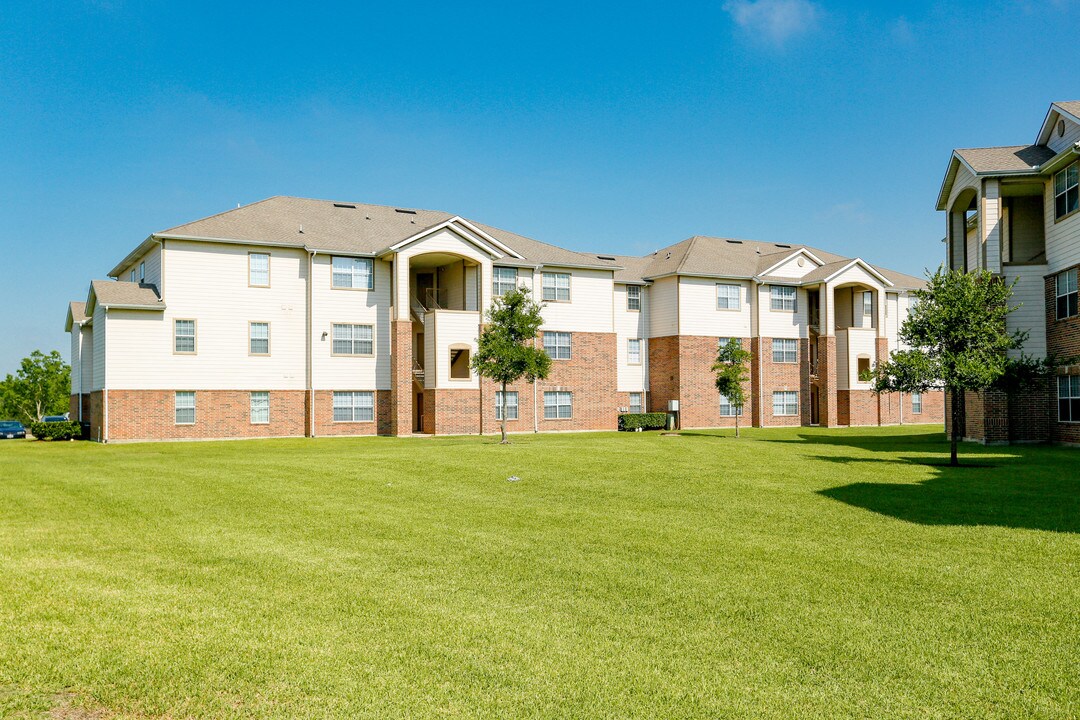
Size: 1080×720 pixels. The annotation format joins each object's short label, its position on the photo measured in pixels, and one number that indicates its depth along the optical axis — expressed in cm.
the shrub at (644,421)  4250
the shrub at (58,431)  3691
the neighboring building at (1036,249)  2600
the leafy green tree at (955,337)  2120
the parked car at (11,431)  4203
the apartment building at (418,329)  3444
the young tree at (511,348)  2997
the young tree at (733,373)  3859
